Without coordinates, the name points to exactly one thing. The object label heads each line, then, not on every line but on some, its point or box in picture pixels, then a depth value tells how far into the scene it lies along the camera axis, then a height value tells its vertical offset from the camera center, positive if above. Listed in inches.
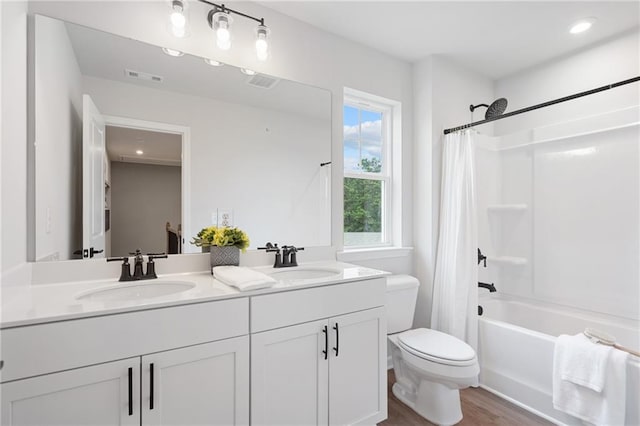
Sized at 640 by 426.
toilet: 66.3 -33.7
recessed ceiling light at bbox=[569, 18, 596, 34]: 81.6 +51.8
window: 94.7 +13.5
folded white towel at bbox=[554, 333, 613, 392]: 60.9 -30.5
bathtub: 70.7 -36.2
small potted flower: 63.4 -6.4
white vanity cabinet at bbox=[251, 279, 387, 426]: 51.5 -26.9
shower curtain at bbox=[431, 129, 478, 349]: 89.0 -10.9
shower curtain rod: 64.7 +26.8
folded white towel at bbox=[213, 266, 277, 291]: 50.4 -11.4
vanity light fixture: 66.1 +41.1
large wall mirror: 54.3 +13.7
